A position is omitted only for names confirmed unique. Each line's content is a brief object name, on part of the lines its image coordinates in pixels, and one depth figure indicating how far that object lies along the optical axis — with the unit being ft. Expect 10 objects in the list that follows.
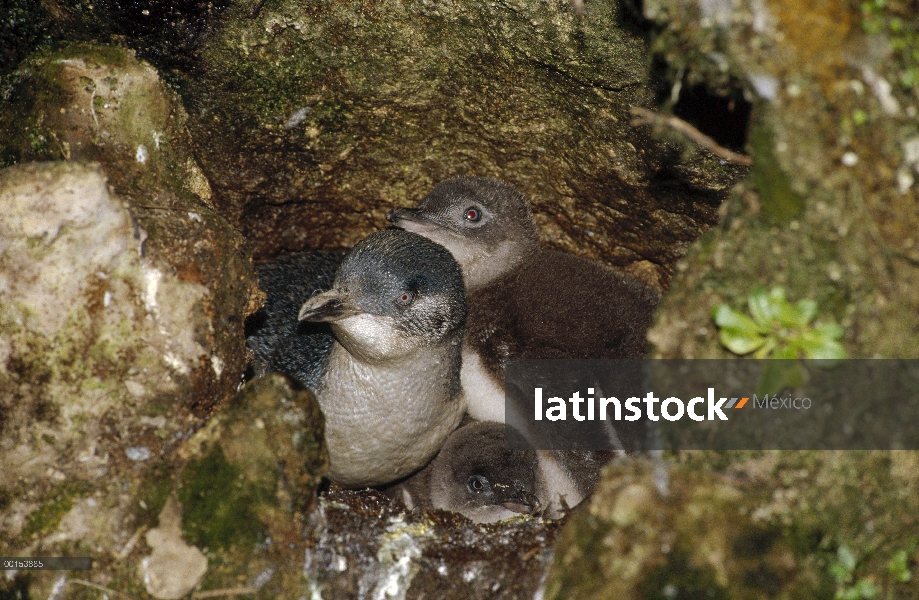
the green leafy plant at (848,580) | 15.10
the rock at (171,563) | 17.25
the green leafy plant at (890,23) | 14.62
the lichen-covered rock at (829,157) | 14.70
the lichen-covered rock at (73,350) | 18.26
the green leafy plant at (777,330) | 14.87
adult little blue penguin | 24.70
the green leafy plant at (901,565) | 15.66
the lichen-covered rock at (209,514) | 17.37
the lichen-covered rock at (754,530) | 14.97
